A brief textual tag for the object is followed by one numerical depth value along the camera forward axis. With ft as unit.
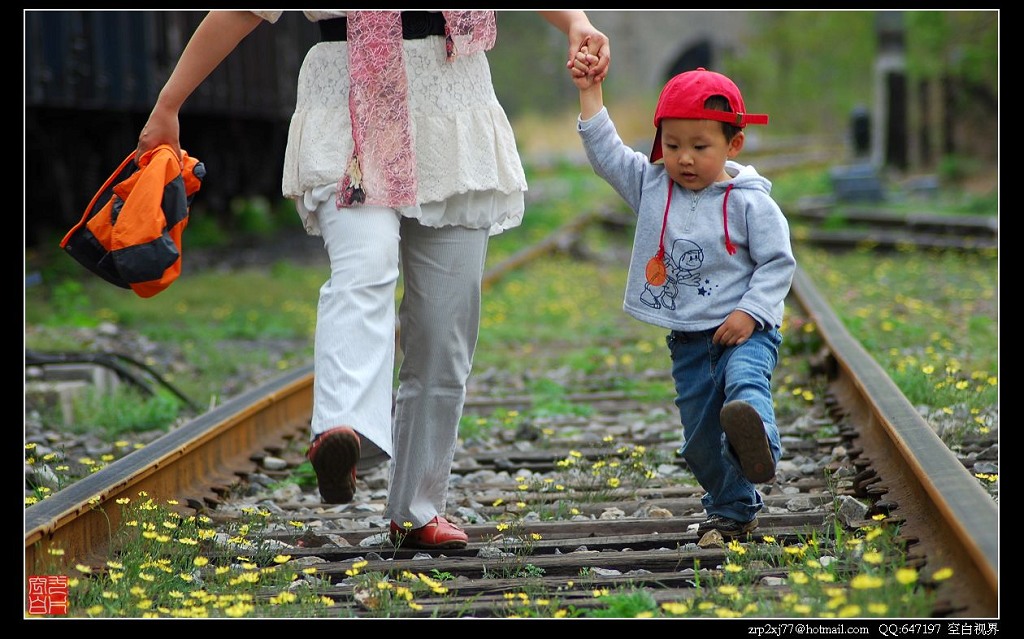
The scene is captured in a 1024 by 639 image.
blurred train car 73.97
